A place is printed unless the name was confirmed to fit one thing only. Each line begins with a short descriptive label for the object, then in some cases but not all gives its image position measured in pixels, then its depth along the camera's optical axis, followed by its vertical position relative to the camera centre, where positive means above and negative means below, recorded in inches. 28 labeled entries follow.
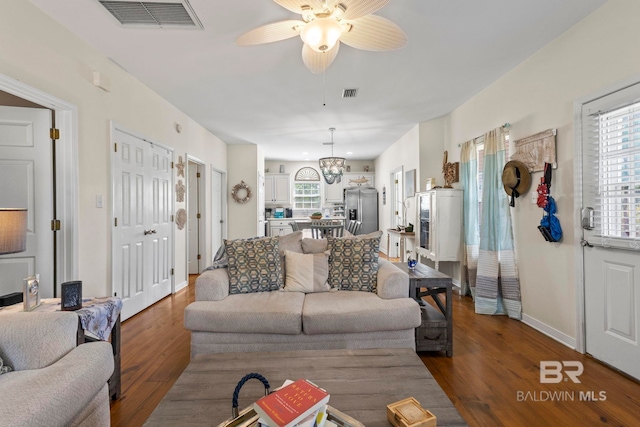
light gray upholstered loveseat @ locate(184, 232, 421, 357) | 86.4 -32.1
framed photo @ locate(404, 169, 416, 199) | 214.6 +21.8
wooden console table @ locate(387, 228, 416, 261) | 205.2 -15.9
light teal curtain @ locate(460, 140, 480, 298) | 153.2 -1.6
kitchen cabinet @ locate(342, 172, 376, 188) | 353.4 +40.5
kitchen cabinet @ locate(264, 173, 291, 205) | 352.8 +29.4
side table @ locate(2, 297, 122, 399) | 62.5 -23.3
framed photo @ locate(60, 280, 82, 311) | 64.5 -17.8
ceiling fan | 66.9 +45.4
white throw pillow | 105.9 -21.3
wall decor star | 175.9 +27.9
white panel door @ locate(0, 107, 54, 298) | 89.4 +8.9
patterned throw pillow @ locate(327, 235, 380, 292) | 105.5 -18.4
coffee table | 44.1 -29.4
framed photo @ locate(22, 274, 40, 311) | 65.2 -17.3
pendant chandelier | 222.8 +34.7
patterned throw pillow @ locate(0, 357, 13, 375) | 51.3 -26.4
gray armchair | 42.2 -25.7
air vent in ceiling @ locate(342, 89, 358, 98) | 149.1 +60.6
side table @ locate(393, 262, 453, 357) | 96.3 -29.2
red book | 36.1 -24.2
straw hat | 121.6 +13.4
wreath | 264.8 +18.8
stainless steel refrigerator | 334.8 +7.3
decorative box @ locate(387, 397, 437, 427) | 39.4 -27.4
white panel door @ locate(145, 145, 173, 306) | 151.8 -4.7
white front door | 82.3 -4.7
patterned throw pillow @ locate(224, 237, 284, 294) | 102.7 -18.4
